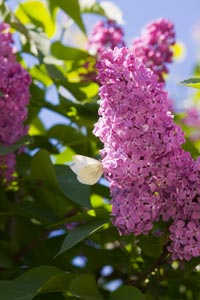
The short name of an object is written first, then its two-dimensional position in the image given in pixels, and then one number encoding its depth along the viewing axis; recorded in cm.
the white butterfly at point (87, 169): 108
